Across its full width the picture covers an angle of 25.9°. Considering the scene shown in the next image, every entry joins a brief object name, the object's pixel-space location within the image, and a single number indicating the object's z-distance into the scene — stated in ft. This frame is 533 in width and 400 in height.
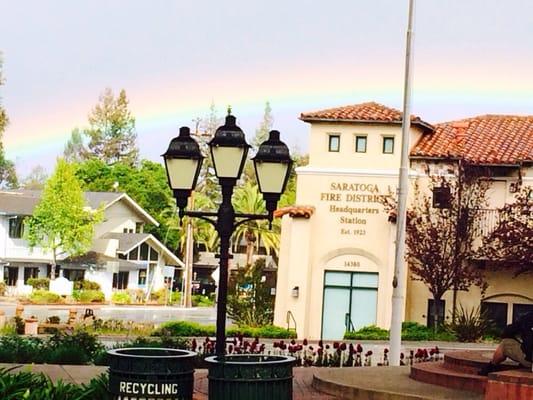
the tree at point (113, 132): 412.77
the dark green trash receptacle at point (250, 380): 34.45
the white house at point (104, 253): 269.23
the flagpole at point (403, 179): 92.68
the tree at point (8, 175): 423.97
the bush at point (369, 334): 130.52
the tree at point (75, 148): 418.92
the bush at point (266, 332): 127.85
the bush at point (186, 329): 125.29
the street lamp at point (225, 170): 49.90
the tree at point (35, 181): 461.78
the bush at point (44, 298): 229.25
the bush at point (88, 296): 242.45
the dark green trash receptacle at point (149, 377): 34.68
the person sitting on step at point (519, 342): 49.47
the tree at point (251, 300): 143.64
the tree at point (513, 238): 136.15
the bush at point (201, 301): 267.33
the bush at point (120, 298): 254.06
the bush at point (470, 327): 130.93
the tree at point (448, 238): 138.00
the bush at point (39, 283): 257.55
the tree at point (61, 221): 260.42
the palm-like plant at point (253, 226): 259.60
